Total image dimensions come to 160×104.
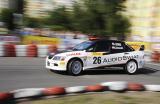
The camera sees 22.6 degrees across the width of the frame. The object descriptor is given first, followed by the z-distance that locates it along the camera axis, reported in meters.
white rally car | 14.27
